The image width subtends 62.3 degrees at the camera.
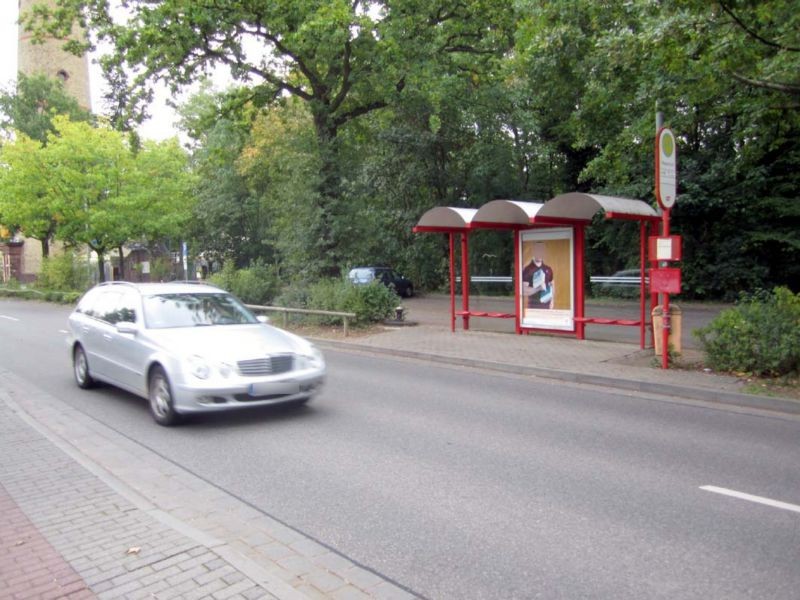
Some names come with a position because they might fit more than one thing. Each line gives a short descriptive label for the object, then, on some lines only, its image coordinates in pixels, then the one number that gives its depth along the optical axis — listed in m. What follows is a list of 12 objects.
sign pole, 10.73
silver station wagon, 7.12
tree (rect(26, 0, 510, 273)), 16.66
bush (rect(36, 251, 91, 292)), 34.91
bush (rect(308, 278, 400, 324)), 16.88
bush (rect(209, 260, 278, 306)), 20.39
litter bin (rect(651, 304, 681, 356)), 11.16
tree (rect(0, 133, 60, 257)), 31.50
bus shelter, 13.38
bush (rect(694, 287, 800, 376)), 9.27
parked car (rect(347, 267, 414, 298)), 28.22
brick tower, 50.94
